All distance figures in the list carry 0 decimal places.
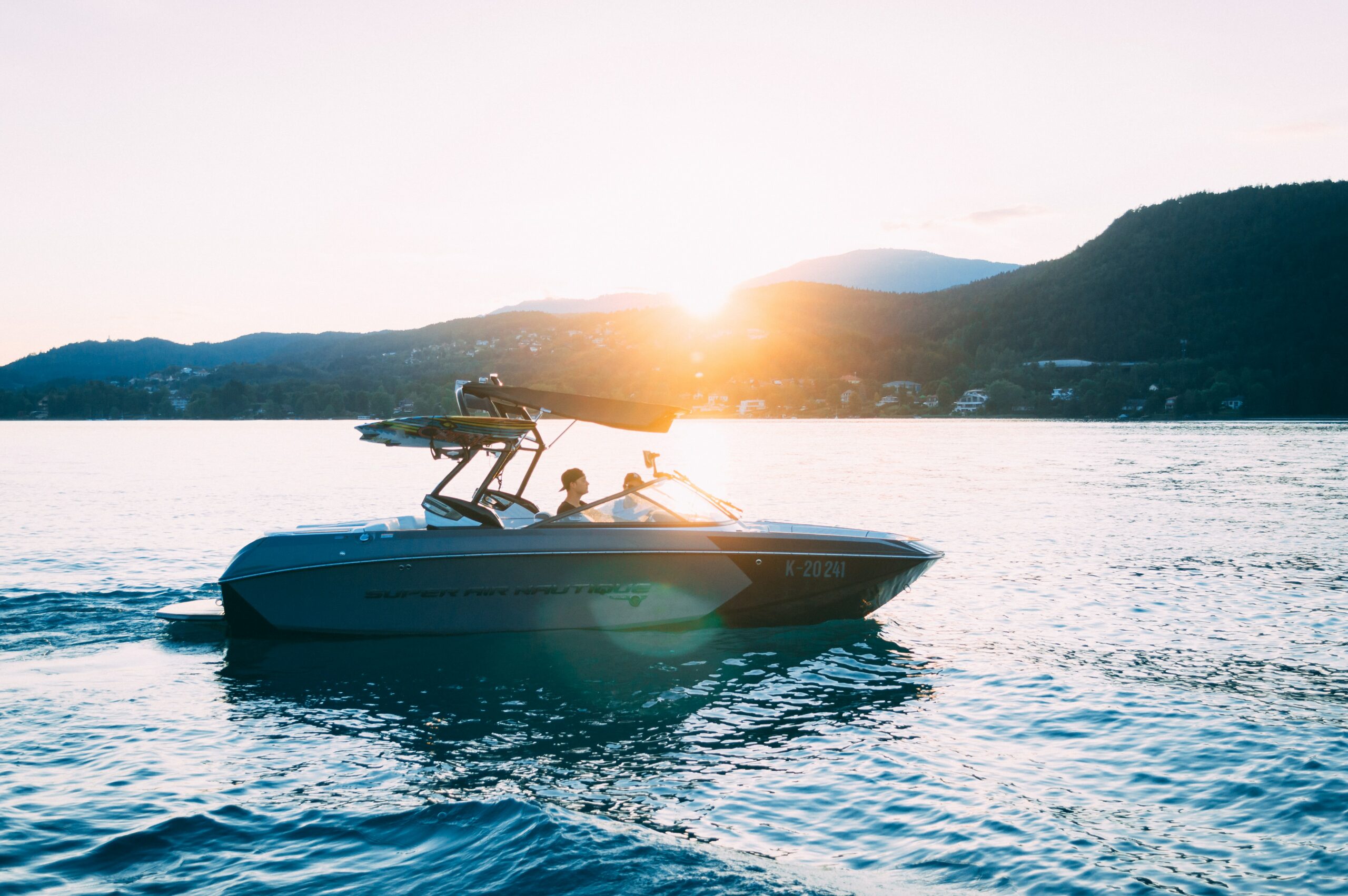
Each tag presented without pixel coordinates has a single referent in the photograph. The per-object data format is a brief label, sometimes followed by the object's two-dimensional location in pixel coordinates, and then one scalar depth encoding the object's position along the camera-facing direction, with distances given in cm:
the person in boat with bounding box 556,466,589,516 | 1084
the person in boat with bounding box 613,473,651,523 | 1060
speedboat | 1023
